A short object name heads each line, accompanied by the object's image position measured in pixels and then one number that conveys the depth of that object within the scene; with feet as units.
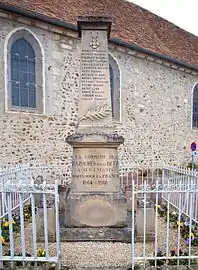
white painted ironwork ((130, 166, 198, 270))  9.66
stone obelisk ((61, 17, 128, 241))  13.28
